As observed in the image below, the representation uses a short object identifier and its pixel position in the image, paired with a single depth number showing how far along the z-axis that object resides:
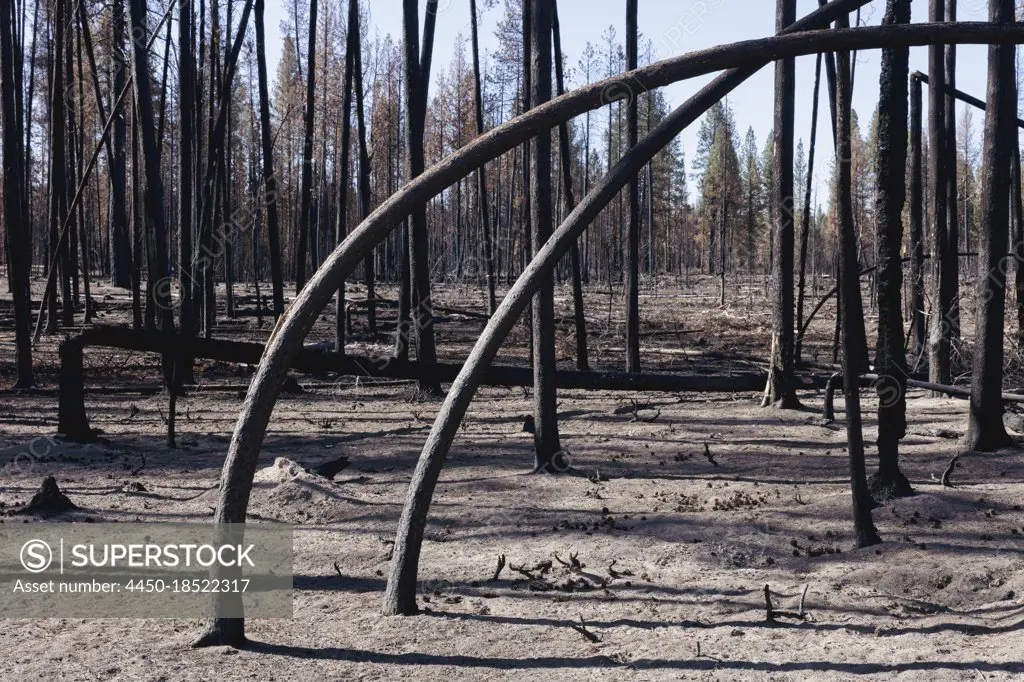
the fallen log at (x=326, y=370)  9.56
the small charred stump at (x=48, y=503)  7.02
